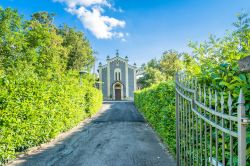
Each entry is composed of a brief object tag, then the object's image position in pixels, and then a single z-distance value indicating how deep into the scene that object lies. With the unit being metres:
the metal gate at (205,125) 1.70
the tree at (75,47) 35.06
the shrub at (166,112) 5.43
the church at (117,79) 39.69
